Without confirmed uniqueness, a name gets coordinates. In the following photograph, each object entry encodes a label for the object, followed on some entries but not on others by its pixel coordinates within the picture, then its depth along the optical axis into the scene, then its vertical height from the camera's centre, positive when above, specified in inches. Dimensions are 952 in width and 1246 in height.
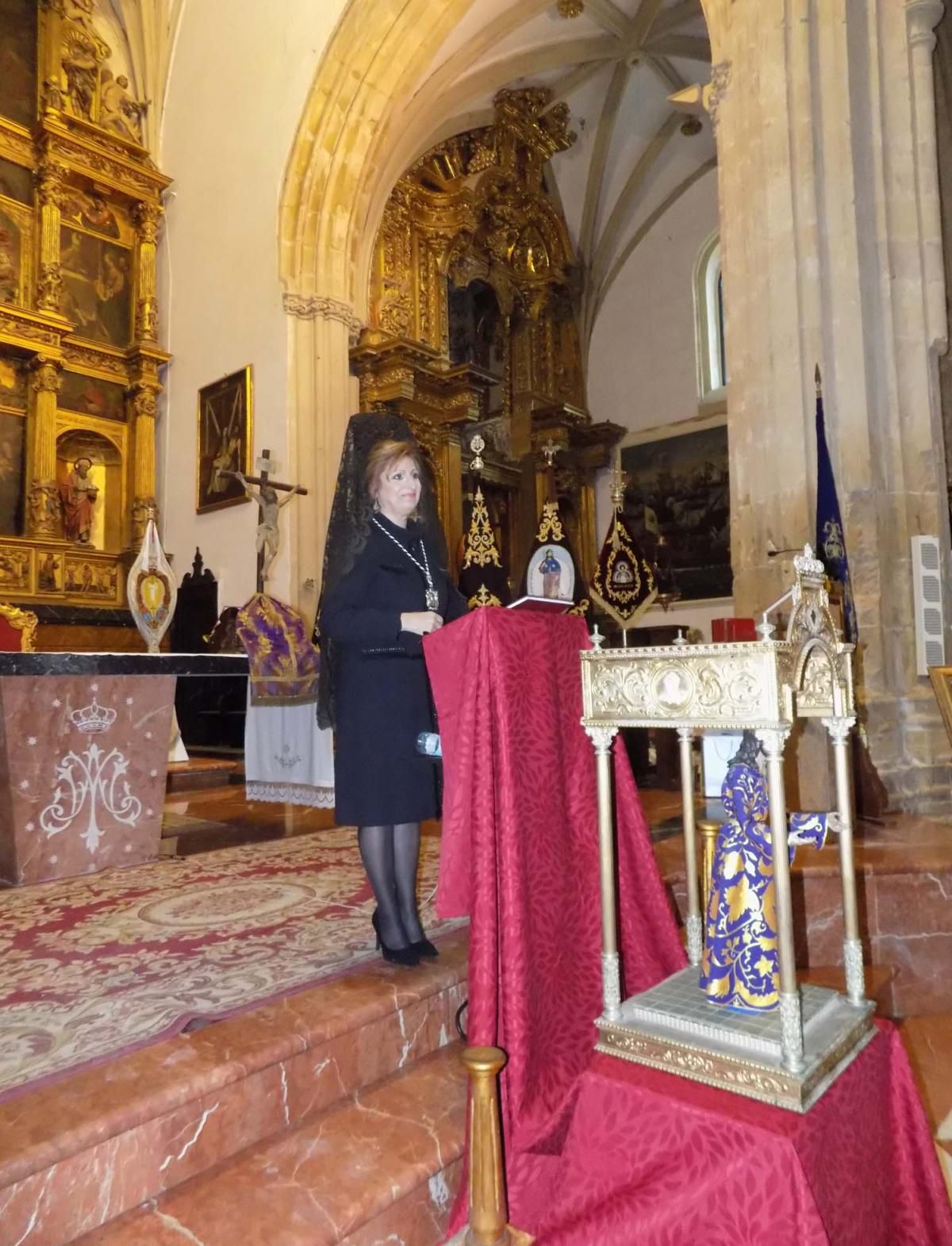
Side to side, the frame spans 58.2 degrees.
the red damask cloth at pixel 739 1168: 63.0 -39.0
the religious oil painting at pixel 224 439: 375.2 +112.3
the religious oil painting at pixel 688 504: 517.3 +110.5
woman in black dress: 97.0 +4.1
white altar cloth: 237.3 -20.2
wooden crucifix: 307.1 +67.5
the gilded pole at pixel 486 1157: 67.4 -37.4
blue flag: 182.1 +31.8
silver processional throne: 69.9 -12.2
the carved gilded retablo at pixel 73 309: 371.6 +176.5
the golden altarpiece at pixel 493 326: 461.1 +220.0
